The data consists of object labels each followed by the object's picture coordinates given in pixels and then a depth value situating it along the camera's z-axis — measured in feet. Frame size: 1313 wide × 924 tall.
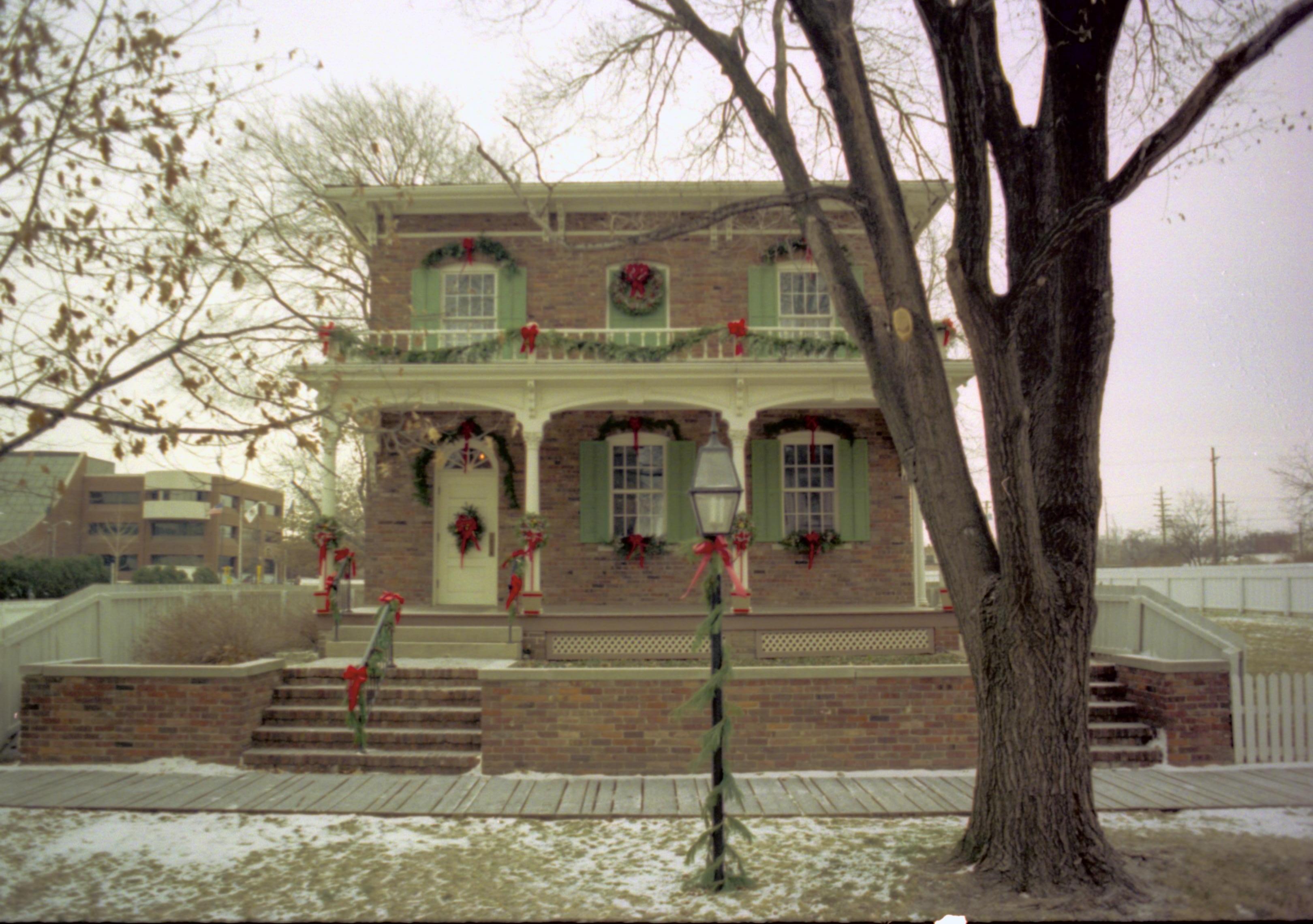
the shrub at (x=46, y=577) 87.92
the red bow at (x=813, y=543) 46.55
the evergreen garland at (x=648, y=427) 47.73
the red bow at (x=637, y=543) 46.37
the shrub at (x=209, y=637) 32.24
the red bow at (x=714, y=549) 19.01
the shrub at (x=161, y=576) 82.69
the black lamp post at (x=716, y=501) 18.58
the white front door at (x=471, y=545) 47.32
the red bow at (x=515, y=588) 38.37
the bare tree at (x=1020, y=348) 16.52
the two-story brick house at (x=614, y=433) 46.75
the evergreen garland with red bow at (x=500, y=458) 47.26
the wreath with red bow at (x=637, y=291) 47.91
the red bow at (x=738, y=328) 43.04
